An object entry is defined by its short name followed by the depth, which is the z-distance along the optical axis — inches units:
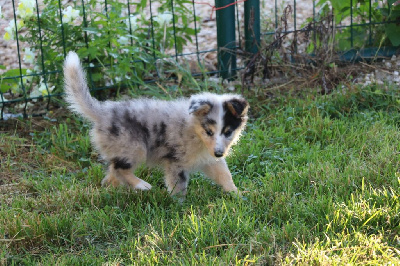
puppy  185.9
